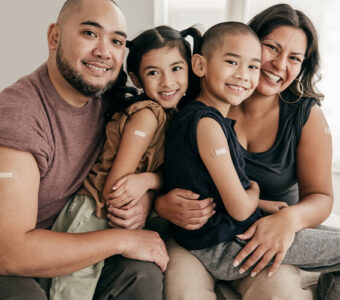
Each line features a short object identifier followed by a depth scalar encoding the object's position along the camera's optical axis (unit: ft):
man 3.26
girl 3.80
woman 3.92
